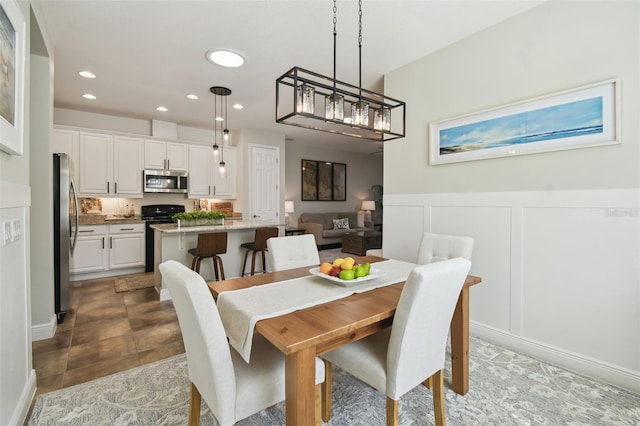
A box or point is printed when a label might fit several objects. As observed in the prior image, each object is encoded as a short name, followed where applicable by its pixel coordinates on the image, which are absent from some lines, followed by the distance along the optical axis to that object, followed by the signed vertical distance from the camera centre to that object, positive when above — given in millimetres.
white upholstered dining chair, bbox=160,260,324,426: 1079 -639
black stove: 5020 -151
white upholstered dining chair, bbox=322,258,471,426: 1230 -618
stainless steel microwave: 5188 +481
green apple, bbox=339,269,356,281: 1652 -361
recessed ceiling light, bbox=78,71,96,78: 3404 +1524
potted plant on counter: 3998 -130
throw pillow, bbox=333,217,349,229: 7654 -364
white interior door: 6000 +523
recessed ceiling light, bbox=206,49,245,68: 2934 +1515
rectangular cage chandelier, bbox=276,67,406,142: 1601 +593
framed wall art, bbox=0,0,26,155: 1340 +634
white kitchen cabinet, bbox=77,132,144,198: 4676 +693
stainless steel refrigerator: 2936 -182
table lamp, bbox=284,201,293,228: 6934 +16
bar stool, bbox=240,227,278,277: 3994 -460
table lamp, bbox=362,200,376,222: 8320 +52
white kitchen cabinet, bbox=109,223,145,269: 4715 -593
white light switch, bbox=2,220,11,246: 1412 -114
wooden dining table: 1102 -457
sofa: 7114 -433
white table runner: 1255 -436
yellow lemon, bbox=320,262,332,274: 1755 -345
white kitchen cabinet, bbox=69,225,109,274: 4449 -627
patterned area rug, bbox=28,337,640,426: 1649 -1139
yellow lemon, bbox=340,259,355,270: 1734 -320
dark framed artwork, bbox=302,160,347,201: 7750 +745
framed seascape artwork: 1981 +629
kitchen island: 3713 -464
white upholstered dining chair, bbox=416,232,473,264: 2117 -282
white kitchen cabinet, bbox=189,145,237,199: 5672 +658
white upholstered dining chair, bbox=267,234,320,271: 2219 -331
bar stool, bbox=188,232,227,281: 3543 -479
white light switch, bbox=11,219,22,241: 1537 -113
